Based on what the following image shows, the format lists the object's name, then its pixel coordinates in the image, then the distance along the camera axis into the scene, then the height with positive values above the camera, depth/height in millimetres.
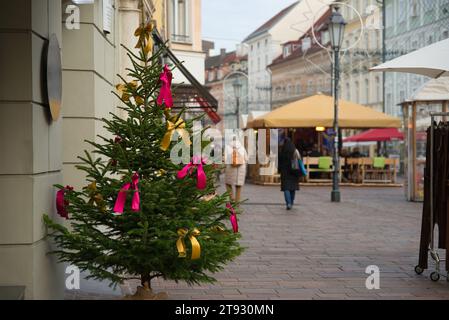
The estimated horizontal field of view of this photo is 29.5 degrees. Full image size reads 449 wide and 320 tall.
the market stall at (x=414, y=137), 20391 +383
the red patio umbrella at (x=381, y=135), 41912 +845
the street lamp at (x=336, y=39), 22125 +3014
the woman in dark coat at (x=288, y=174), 18672 -482
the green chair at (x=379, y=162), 31625 -367
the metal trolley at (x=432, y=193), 8620 -418
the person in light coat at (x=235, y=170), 18875 -399
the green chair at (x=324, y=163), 31062 -399
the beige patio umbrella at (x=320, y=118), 29188 +1180
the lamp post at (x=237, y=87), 40688 +3113
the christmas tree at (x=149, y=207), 6160 -407
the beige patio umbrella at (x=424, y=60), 8398 +936
